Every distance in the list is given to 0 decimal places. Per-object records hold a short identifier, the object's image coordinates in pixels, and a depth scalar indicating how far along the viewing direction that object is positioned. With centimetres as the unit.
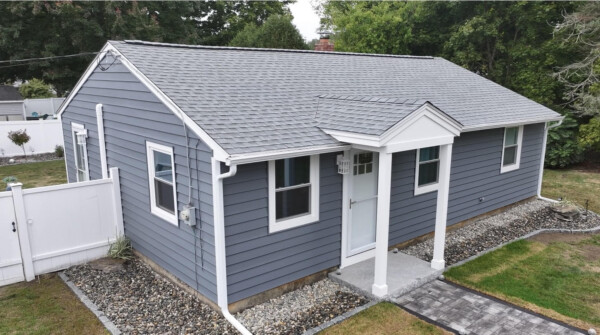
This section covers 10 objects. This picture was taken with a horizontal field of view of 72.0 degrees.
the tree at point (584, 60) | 1631
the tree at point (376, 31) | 2542
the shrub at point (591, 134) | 1648
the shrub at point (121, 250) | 812
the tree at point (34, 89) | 3150
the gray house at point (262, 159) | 600
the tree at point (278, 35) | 2270
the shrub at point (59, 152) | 1903
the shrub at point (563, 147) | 1767
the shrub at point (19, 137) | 1780
